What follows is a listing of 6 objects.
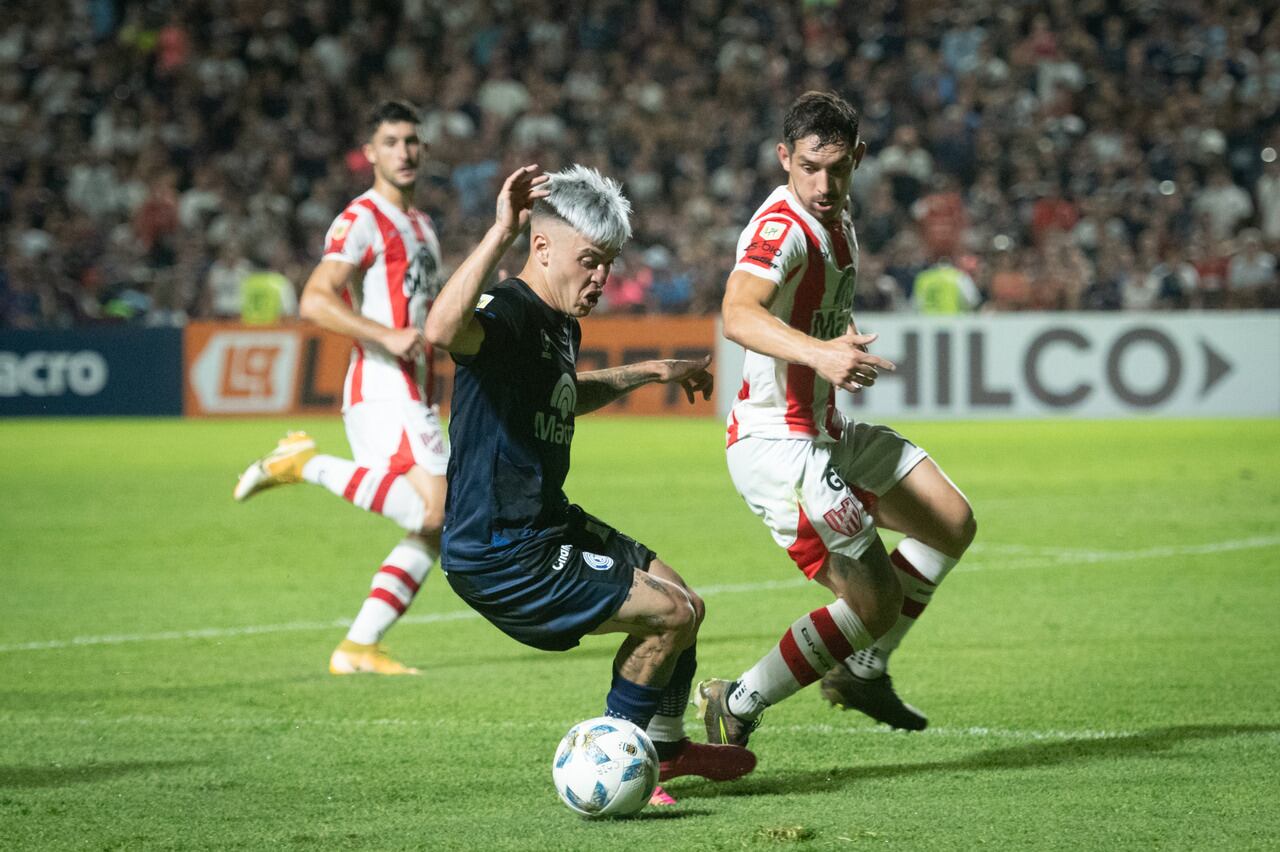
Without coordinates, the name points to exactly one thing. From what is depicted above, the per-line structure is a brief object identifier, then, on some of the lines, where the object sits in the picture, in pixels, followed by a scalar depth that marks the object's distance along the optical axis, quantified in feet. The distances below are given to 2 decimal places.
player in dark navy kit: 30.83
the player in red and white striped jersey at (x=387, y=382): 47.78
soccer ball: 30.50
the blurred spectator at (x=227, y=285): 146.82
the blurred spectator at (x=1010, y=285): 135.23
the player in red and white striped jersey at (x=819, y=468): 35.53
